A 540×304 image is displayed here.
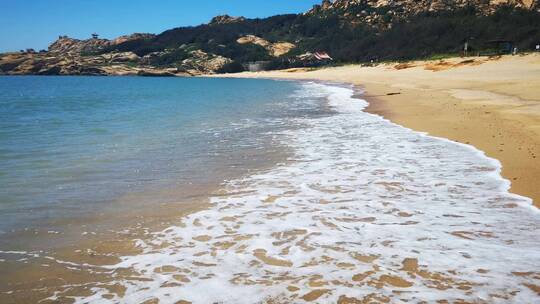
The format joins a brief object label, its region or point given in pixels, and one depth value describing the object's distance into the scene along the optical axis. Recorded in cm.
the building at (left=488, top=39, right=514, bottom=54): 4854
